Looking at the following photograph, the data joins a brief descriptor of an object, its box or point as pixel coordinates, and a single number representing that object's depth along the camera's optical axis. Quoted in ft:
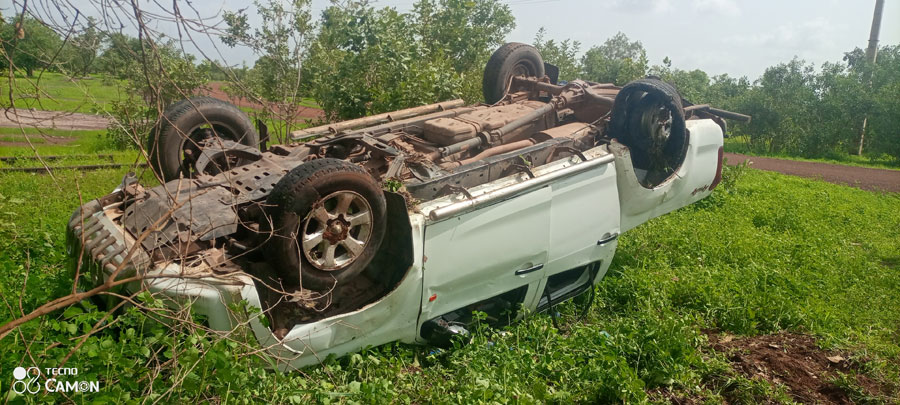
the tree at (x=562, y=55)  50.90
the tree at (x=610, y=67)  44.78
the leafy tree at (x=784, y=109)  64.44
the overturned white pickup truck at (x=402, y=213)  11.36
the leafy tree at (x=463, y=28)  37.96
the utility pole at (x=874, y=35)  70.99
